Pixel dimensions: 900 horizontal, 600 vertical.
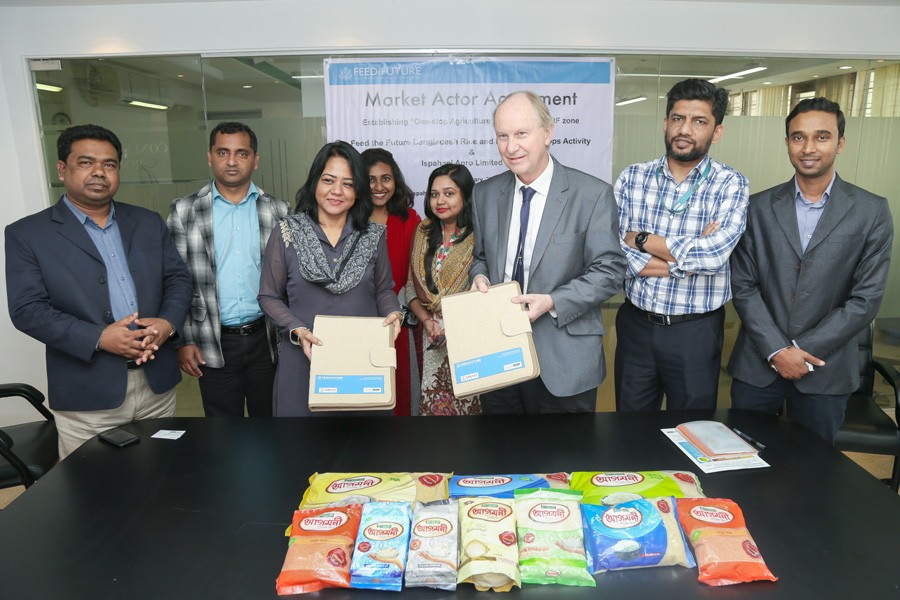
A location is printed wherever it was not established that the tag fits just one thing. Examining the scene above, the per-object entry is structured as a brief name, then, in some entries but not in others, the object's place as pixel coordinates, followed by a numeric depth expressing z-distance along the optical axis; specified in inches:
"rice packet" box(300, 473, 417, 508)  56.8
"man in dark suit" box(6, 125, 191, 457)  91.4
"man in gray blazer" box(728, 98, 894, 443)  92.4
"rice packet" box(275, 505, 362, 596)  46.6
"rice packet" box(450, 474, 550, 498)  57.4
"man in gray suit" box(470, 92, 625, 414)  86.7
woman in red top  132.8
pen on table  69.2
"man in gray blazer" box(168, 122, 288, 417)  111.5
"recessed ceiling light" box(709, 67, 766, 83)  162.1
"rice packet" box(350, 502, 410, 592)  46.4
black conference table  47.4
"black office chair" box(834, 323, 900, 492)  109.5
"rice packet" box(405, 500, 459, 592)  46.3
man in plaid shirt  96.6
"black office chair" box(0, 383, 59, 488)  97.1
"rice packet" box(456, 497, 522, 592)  46.1
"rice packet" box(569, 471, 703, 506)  55.4
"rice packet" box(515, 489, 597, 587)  46.7
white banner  155.1
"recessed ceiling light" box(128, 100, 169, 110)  159.8
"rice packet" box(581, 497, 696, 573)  47.9
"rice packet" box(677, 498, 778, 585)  46.6
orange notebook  66.7
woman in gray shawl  96.4
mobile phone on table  73.4
